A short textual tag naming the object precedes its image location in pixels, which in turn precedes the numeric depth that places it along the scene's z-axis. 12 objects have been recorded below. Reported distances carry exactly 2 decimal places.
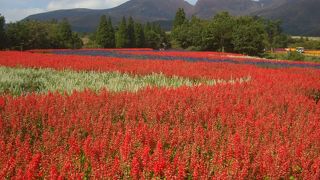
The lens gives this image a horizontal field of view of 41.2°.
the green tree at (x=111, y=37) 65.25
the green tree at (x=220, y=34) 54.12
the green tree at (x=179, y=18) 74.93
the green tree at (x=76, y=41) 60.27
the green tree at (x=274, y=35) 83.88
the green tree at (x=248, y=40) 49.44
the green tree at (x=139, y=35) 68.46
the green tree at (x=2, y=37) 46.52
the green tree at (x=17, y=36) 48.42
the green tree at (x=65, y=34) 58.23
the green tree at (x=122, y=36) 65.12
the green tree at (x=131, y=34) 66.51
